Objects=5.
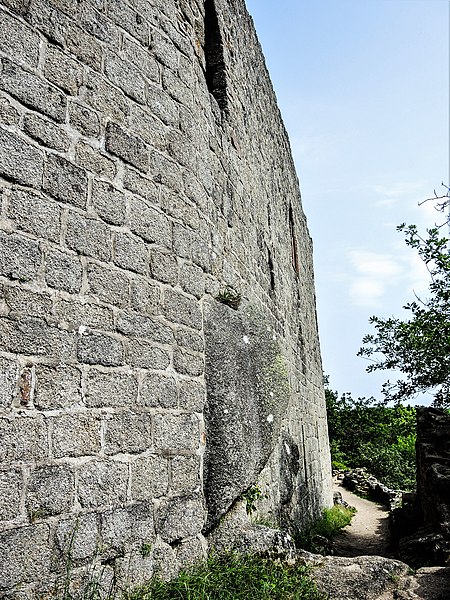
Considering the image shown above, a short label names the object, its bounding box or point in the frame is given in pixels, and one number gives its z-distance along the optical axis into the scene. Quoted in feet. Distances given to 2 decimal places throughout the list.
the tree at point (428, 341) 34.66
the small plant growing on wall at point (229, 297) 12.43
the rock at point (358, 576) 10.46
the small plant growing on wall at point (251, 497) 11.98
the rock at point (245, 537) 10.57
